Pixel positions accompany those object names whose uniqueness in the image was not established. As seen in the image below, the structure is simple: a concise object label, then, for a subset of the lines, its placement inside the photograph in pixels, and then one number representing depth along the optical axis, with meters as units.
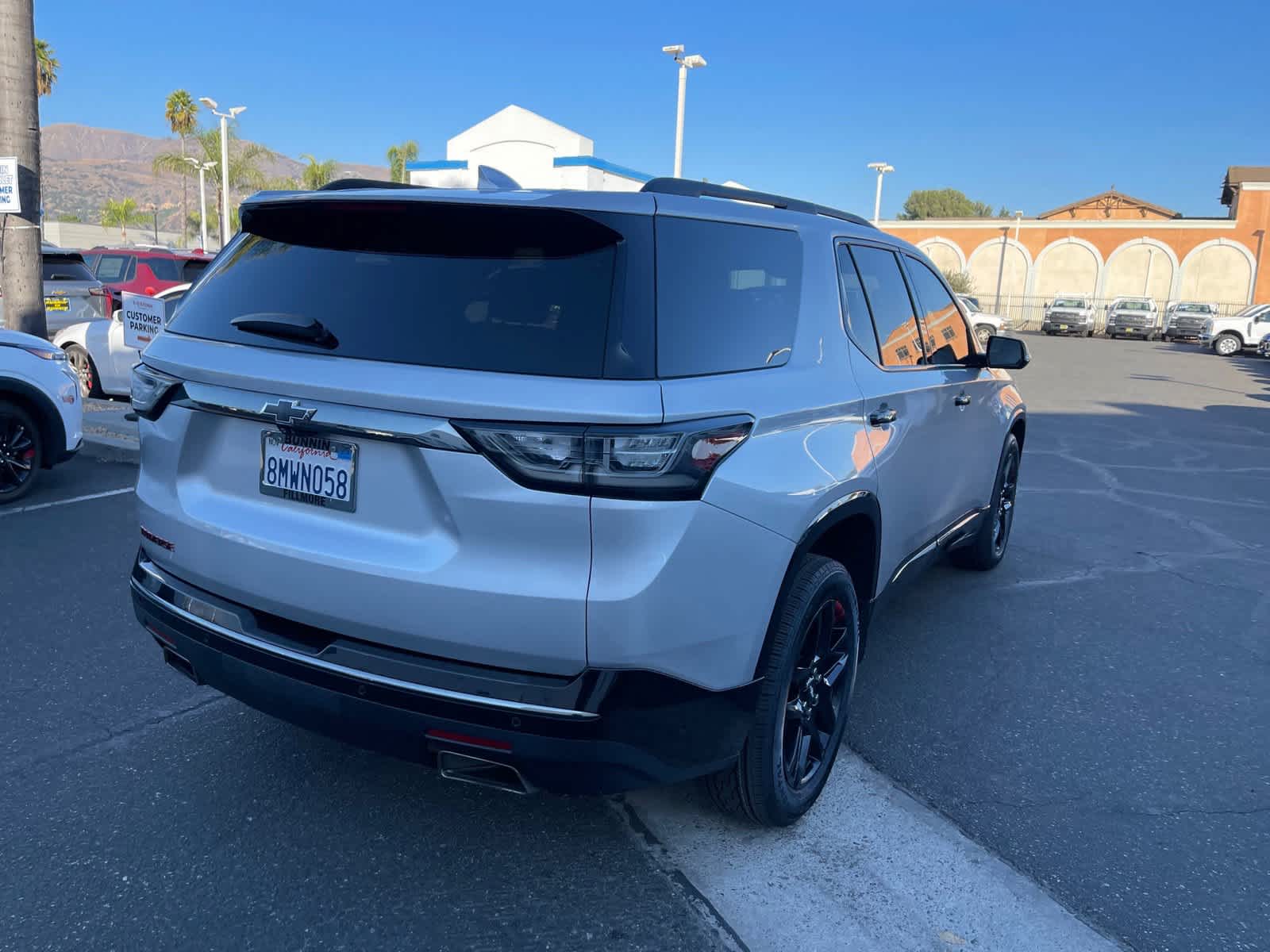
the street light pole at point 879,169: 48.06
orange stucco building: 57.69
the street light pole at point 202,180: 51.64
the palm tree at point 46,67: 53.72
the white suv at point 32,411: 6.72
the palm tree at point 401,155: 56.78
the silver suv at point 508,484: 2.28
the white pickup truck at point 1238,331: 35.47
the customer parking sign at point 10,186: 9.12
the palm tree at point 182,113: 66.00
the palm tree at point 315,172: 54.91
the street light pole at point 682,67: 20.91
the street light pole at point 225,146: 33.72
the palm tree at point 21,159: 9.07
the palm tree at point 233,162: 56.38
